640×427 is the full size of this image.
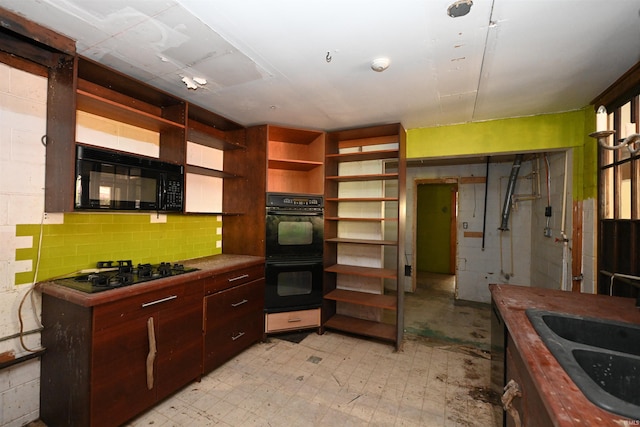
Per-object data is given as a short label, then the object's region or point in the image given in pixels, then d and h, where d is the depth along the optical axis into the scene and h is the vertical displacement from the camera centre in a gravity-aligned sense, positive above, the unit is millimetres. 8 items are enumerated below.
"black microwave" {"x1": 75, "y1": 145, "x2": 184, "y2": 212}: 1671 +214
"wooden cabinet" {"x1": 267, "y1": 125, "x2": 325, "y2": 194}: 3046 +601
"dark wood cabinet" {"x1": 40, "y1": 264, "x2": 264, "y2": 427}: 1518 -891
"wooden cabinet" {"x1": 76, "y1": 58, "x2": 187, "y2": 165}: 1823 +886
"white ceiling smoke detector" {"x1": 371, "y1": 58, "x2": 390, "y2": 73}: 1729 +1001
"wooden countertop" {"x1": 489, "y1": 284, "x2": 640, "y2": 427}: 652 -465
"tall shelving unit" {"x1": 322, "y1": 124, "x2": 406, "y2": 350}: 2906 -186
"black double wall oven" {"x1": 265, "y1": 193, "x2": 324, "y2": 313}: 2854 -395
